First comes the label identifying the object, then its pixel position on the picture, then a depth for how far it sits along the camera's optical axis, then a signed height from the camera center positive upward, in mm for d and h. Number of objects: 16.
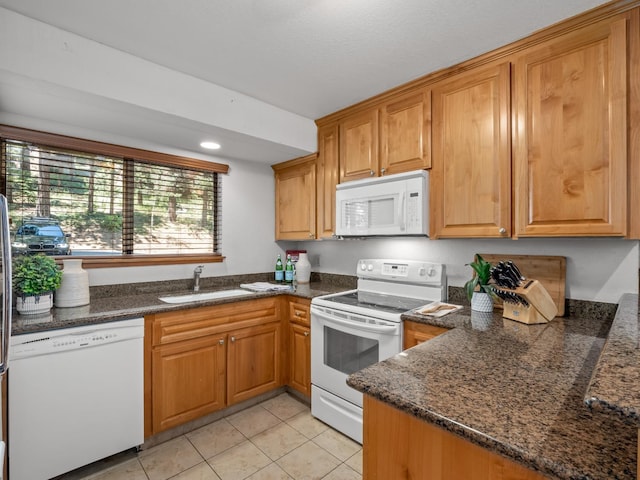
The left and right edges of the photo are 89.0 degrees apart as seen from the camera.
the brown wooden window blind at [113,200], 2111 +315
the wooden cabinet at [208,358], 2074 -839
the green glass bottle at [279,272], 3299 -310
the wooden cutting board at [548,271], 1793 -170
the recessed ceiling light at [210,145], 2582 +782
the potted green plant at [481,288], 1842 -268
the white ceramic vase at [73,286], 2000 -281
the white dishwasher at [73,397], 1616 -839
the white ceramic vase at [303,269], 3170 -268
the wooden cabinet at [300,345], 2539 -836
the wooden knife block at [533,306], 1604 -326
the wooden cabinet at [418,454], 747 -547
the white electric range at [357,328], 1990 -557
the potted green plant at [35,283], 1788 -230
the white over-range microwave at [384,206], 2096 +252
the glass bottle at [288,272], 3242 -305
